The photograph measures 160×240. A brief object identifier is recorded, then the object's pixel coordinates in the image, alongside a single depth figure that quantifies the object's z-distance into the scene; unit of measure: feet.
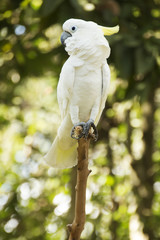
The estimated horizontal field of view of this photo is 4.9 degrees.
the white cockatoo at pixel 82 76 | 15.82
